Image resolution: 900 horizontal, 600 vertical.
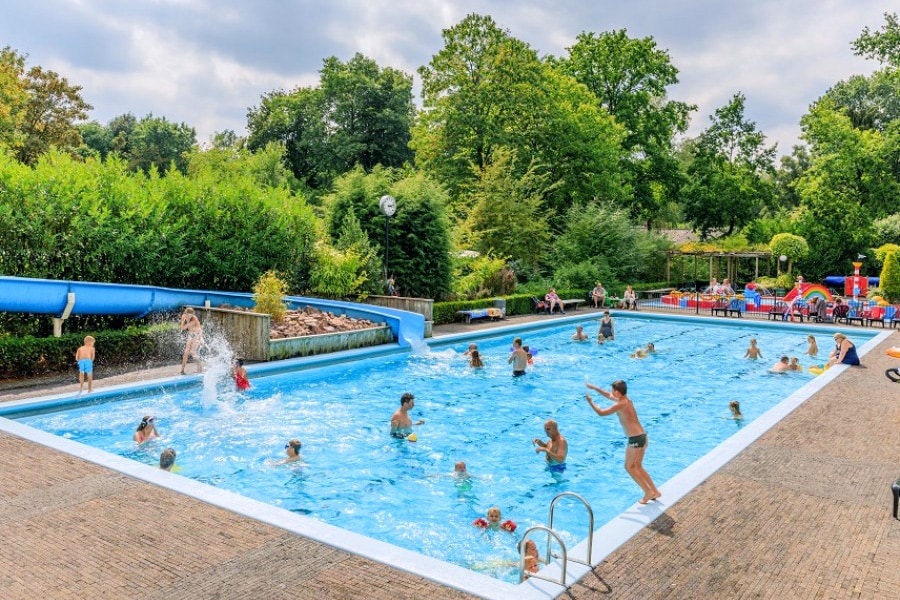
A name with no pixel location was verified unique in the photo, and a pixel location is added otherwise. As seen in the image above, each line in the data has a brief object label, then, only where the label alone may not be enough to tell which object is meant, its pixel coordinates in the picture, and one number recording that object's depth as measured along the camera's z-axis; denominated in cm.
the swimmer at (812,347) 1953
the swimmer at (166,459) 906
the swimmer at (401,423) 1148
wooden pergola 3825
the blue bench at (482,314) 2488
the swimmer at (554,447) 976
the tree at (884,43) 3192
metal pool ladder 521
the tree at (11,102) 2813
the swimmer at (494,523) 780
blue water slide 1381
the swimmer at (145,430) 1030
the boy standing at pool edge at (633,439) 723
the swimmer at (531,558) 631
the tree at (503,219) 3198
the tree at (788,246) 4000
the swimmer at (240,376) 1341
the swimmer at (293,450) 998
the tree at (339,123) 5619
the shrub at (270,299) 1764
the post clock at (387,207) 2338
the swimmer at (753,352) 1970
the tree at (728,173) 5016
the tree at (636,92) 4528
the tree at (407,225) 2481
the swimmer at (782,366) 1747
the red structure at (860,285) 3580
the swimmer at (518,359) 1672
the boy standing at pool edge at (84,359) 1205
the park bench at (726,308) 2864
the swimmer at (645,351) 1998
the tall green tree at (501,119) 3691
